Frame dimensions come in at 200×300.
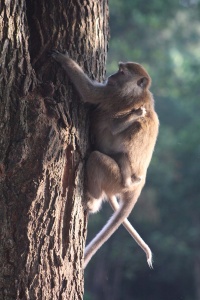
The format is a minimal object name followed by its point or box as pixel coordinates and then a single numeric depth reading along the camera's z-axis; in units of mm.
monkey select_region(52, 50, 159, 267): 7449
